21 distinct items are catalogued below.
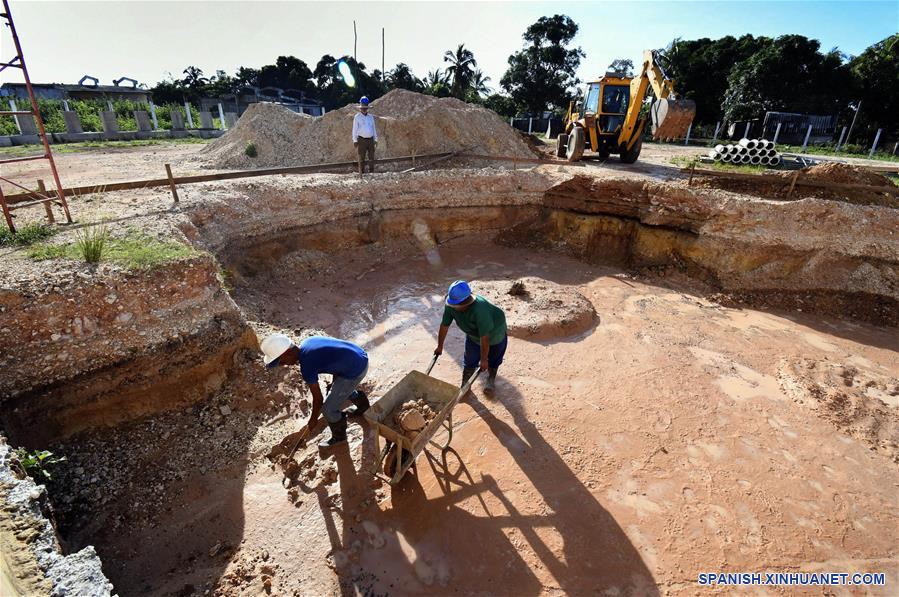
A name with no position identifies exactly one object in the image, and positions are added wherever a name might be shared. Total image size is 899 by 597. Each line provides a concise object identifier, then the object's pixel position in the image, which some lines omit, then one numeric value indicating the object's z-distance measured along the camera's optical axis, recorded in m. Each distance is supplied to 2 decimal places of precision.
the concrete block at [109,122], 20.96
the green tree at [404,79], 40.56
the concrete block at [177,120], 24.06
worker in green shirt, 4.81
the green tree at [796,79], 25.47
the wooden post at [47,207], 6.72
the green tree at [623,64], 52.03
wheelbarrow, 3.96
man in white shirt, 11.56
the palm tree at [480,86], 38.81
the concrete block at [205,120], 24.80
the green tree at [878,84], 23.47
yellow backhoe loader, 13.35
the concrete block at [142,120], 22.56
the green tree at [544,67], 31.52
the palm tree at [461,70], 36.41
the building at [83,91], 29.11
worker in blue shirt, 4.18
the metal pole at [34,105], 5.71
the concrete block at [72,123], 20.09
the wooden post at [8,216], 5.88
